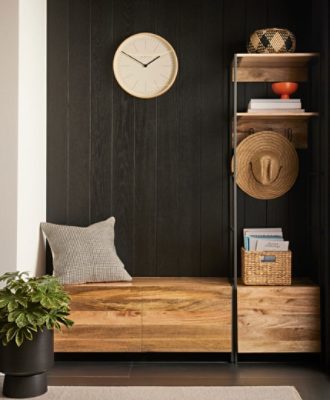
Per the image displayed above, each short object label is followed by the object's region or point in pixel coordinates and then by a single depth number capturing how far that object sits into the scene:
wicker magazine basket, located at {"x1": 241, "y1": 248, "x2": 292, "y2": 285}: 4.28
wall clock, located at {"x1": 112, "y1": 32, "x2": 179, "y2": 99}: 4.58
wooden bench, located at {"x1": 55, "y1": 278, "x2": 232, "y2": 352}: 4.21
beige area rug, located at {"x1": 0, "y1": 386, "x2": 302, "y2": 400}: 3.60
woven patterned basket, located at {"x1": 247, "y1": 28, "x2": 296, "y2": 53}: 4.33
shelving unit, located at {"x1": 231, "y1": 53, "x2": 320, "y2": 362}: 4.21
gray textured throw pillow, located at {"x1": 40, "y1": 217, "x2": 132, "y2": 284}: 4.29
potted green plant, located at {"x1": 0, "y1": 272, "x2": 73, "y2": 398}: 3.52
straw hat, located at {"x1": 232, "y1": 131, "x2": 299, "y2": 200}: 4.59
